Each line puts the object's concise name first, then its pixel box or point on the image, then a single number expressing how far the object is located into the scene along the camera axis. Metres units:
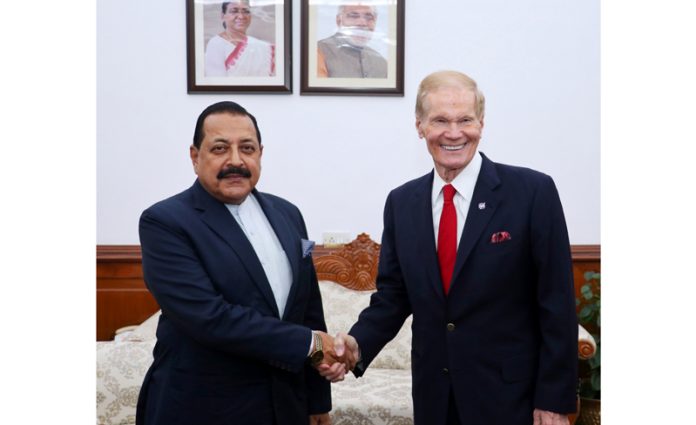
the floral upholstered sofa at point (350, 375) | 2.96
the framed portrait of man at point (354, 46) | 3.89
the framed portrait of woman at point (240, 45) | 3.90
